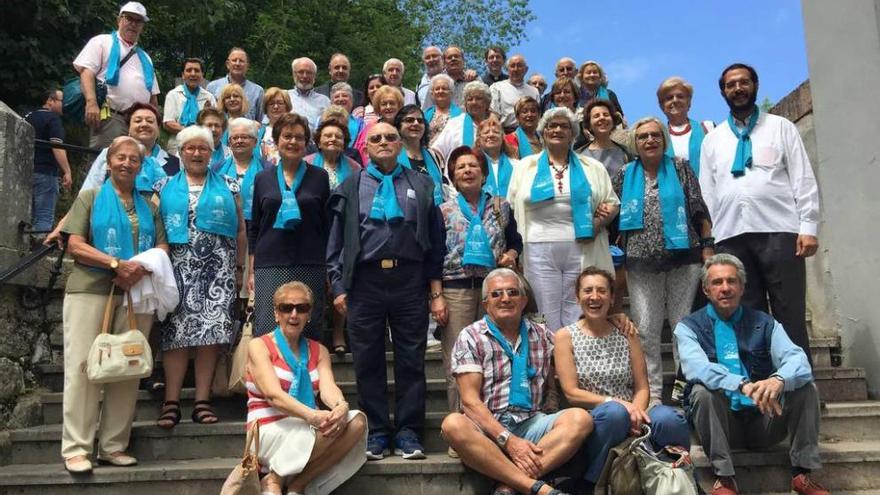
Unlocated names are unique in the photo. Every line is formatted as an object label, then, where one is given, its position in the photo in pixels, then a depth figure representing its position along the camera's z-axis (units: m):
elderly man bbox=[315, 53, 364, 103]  8.30
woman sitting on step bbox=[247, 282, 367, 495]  4.07
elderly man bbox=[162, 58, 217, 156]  7.62
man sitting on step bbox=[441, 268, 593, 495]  4.05
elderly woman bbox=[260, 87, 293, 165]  6.76
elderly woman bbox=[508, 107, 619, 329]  4.95
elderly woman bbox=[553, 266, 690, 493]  4.14
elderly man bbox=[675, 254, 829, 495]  4.20
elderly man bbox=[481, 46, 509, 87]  9.05
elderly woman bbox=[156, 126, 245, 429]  4.89
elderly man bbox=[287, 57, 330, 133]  7.85
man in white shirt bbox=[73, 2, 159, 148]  6.85
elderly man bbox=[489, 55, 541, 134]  8.51
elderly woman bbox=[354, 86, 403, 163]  6.73
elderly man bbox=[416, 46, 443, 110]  8.84
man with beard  4.84
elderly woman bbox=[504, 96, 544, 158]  6.93
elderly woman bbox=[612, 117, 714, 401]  4.97
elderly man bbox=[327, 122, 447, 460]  4.62
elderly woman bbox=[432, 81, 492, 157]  6.95
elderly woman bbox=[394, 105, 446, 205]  6.01
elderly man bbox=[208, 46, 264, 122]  7.93
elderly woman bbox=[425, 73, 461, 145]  7.59
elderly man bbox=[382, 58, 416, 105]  8.37
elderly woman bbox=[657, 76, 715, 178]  6.17
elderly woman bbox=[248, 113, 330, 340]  4.90
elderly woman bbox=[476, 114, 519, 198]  6.10
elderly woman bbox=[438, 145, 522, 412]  4.88
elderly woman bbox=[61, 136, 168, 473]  4.42
